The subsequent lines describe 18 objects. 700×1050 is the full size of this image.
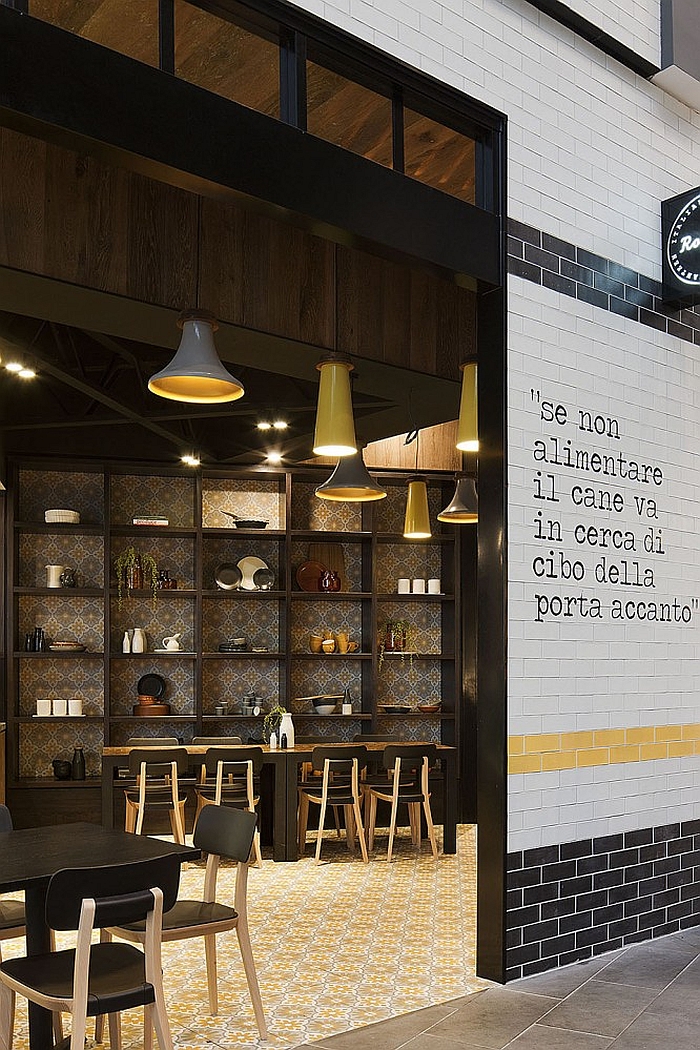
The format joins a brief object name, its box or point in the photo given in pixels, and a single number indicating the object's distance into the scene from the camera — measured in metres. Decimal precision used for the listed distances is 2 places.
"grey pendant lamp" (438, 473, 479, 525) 7.96
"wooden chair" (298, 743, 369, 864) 8.59
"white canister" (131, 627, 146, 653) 10.27
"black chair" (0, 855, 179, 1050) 3.41
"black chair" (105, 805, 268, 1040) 4.23
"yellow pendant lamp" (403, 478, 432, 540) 8.95
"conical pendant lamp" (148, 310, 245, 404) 4.89
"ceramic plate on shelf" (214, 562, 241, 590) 10.56
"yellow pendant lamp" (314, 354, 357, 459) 5.85
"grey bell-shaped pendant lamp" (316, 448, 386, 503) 7.00
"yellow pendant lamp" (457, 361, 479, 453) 6.46
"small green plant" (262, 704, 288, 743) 9.55
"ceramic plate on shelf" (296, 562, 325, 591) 10.79
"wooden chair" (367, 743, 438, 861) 8.70
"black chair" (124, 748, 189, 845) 8.33
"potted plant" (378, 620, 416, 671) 11.02
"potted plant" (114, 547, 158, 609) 10.28
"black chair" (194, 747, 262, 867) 8.41
